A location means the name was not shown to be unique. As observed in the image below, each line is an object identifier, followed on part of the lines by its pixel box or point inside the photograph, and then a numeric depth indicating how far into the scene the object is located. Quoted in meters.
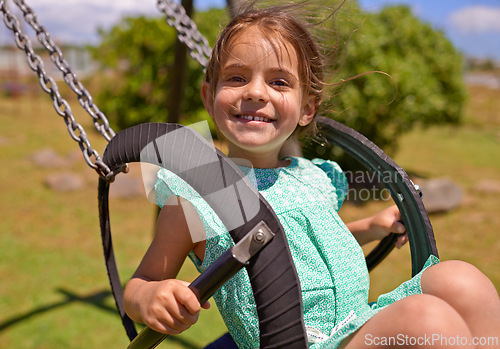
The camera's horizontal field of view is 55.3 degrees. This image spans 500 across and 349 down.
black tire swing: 0.86
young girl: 0.93
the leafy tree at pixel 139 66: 7.00
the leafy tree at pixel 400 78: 5.01
